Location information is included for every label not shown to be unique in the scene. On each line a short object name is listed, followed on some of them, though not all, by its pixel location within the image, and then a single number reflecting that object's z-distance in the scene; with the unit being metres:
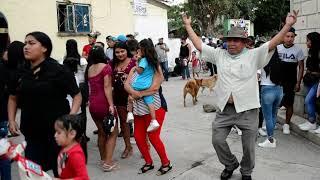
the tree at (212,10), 24.22
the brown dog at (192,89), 7.67
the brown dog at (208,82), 8.06
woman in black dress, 2.56
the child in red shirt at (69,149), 2.25
